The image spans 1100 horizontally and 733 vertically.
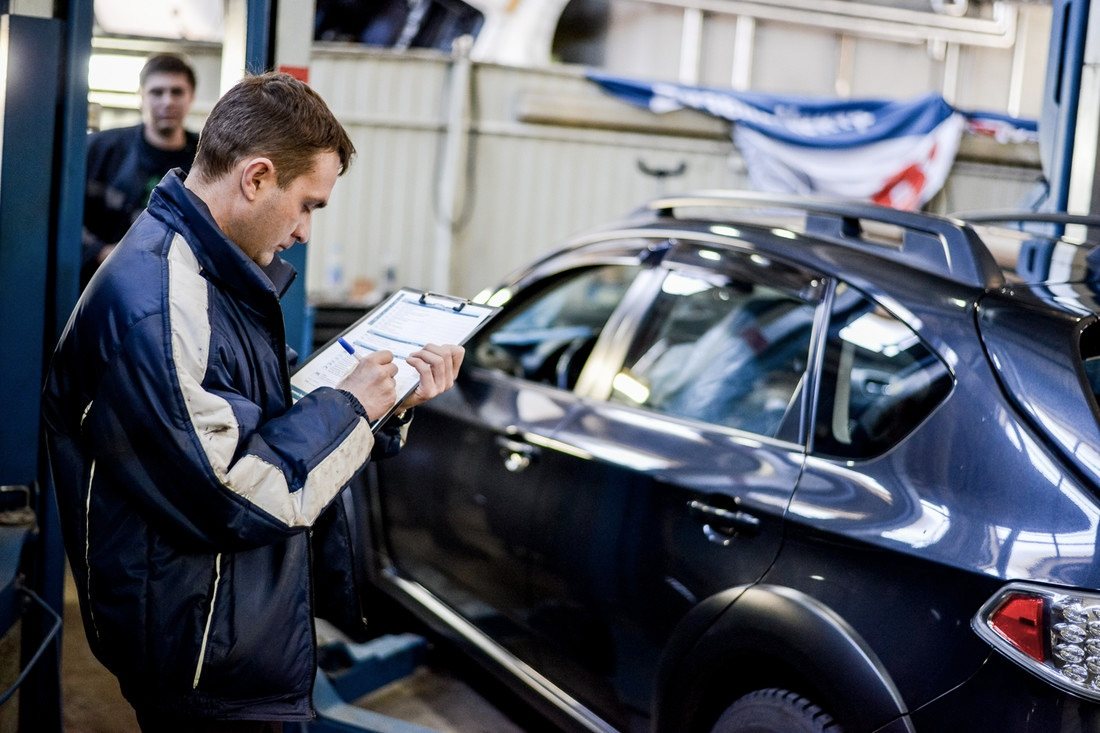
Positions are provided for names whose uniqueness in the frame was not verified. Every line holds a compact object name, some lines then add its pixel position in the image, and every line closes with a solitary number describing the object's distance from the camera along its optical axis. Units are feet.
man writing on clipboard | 4.98
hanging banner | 31.42
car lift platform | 8.91
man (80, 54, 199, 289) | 13.91
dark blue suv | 6.19
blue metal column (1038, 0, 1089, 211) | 13.32
